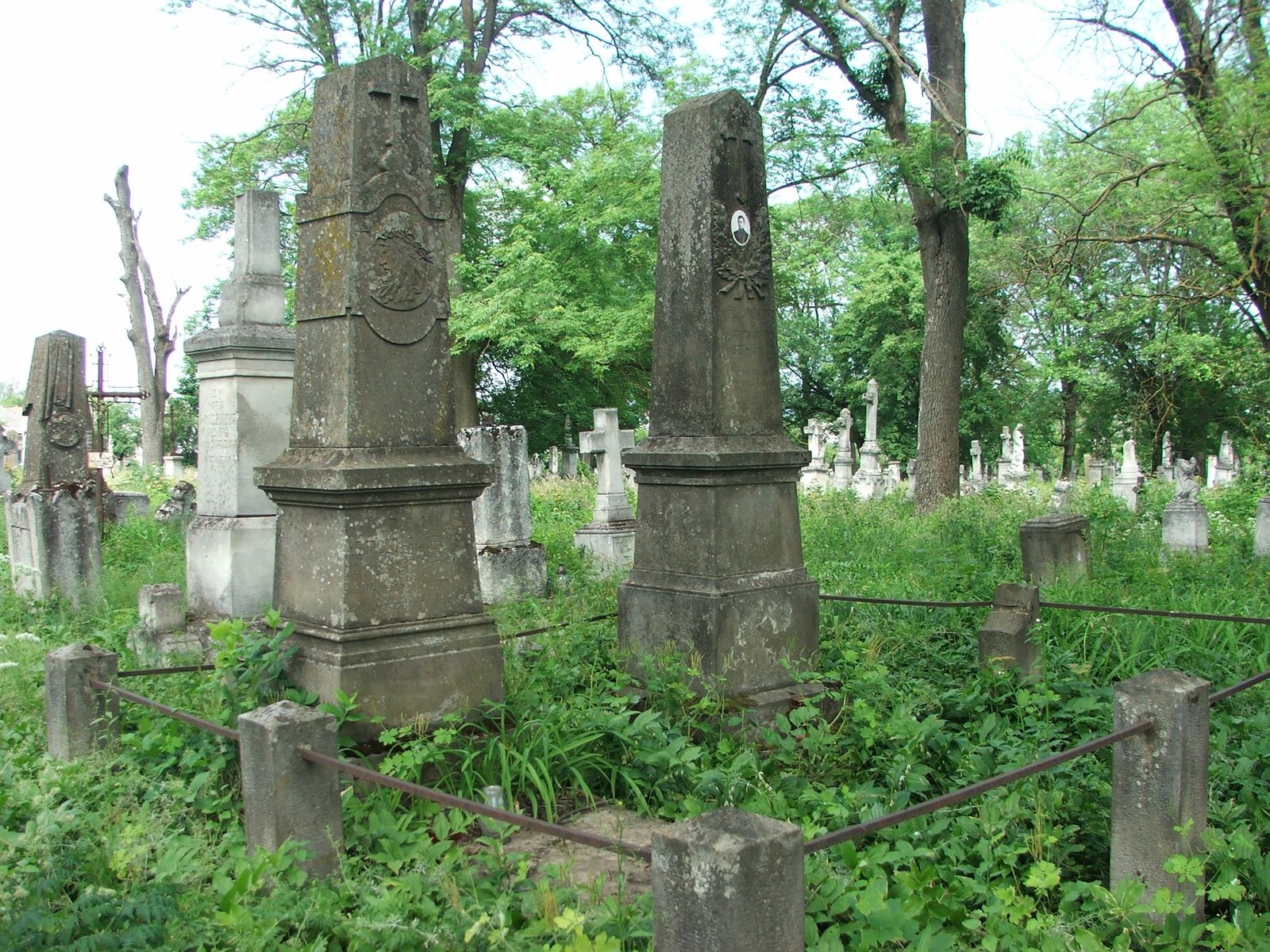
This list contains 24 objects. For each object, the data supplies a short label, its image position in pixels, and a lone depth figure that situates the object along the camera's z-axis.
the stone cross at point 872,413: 25.66
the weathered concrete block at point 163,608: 7.39
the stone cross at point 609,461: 12.06
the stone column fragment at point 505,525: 9.79
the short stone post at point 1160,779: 3.31
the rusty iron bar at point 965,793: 2.42
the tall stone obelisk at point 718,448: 5.39
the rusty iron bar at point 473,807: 2.42
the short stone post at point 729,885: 2.28
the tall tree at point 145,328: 24.84
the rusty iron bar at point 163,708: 3.48
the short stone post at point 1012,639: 5.75
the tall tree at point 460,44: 21.83
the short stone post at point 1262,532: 10.66
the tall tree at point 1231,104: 9.55
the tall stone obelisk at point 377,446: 4.49
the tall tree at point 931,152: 12.92
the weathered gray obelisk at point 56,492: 9.16
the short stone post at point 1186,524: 11.85
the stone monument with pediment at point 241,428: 7.57
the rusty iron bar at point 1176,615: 5.04
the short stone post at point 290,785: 3.29
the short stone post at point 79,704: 4.26
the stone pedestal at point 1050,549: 7.92
